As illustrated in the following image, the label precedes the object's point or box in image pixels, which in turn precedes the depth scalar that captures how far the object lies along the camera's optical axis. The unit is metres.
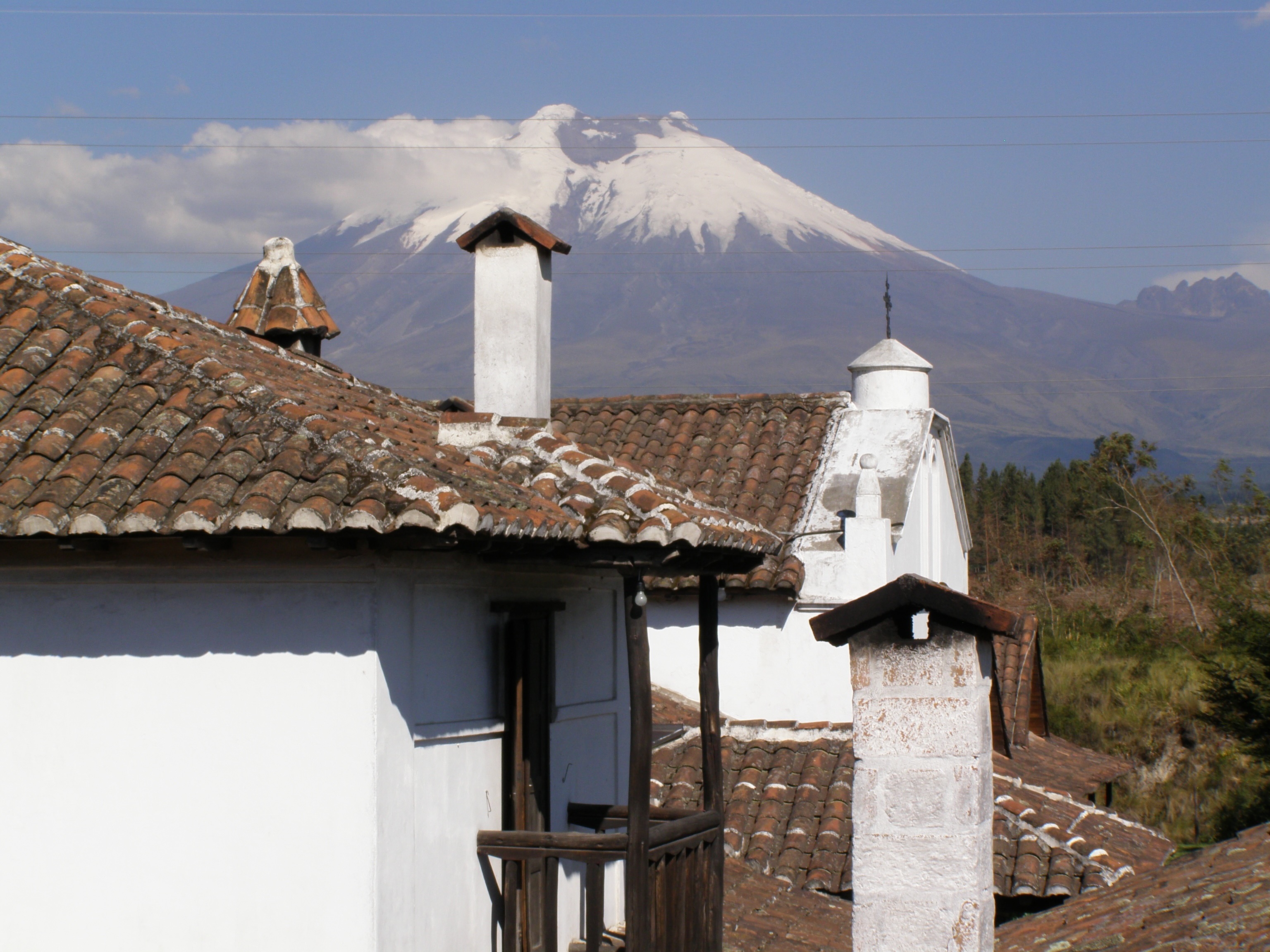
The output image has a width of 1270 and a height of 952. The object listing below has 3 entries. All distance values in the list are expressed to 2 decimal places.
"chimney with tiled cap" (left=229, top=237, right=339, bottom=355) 20.77
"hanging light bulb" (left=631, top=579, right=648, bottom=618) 13.06
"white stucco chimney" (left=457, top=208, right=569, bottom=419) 17.14
